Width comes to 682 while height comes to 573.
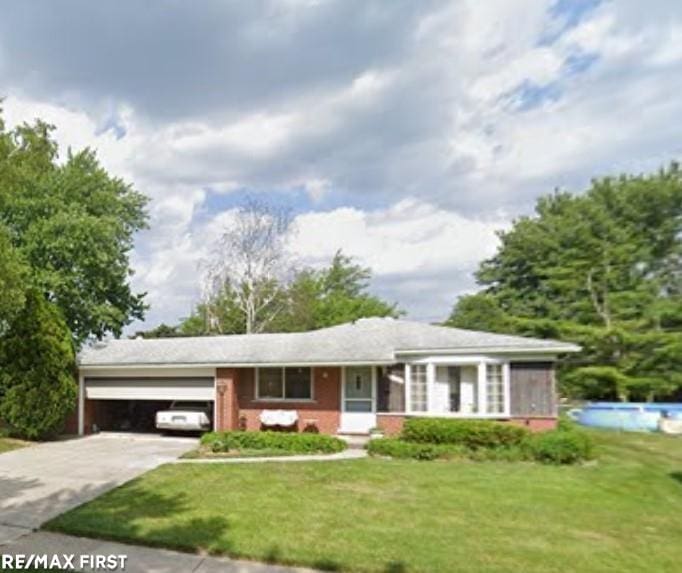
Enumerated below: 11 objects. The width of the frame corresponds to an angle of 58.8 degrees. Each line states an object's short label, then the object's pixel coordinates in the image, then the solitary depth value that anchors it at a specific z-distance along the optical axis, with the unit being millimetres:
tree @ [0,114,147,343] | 23562
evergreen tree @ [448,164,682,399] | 27828
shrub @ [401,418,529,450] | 15148
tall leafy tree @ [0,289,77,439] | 18891
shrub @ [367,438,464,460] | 14805
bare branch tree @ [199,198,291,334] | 40625
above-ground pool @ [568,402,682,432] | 21375
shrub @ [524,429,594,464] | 13914
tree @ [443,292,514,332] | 40406
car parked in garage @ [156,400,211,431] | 19766
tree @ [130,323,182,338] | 48750
